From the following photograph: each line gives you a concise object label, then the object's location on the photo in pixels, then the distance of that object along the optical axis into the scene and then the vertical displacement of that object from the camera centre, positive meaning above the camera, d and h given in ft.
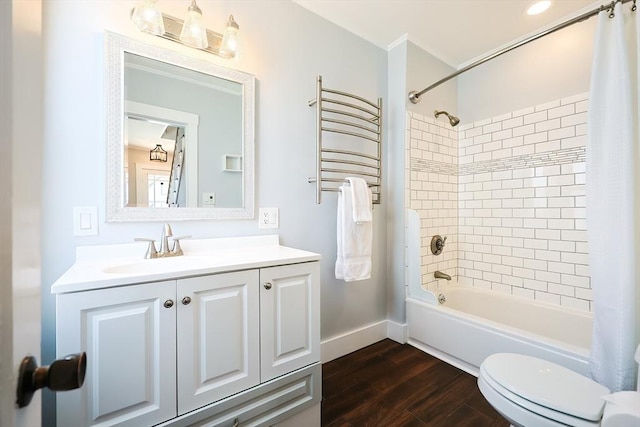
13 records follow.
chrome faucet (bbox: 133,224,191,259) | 4.08 -0.53
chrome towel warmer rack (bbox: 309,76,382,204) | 5.73 +1.75
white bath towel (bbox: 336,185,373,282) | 5.77 -0.64
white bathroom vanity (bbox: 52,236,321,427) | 2.75 -1.49
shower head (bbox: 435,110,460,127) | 7.60 +2.72
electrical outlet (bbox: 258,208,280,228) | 5.31 -0.11
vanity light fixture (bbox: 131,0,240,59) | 4.02 +2.99
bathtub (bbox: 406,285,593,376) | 4.84 -2.55
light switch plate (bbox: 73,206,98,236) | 3.79 -0.11
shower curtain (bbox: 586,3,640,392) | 3.63 +0.20
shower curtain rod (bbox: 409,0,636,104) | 3.98 +3.19
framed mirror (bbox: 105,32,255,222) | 4.03 +1.30
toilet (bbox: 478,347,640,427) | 2.66 -2.10
